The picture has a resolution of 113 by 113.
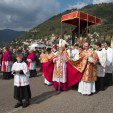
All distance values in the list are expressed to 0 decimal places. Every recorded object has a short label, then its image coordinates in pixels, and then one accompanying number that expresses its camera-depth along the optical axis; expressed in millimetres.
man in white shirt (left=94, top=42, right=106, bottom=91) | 4353
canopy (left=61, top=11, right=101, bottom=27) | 5687
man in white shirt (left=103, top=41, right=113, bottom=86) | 4634
